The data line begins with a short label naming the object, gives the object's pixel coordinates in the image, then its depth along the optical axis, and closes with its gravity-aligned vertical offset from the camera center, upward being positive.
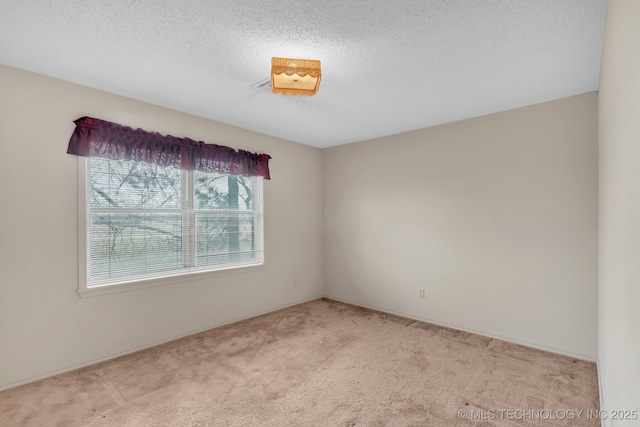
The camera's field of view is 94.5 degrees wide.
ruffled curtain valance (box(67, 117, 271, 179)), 2.57 +0.67
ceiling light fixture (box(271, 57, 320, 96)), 1.95 +0.93
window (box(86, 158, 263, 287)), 2.73 -0.07
